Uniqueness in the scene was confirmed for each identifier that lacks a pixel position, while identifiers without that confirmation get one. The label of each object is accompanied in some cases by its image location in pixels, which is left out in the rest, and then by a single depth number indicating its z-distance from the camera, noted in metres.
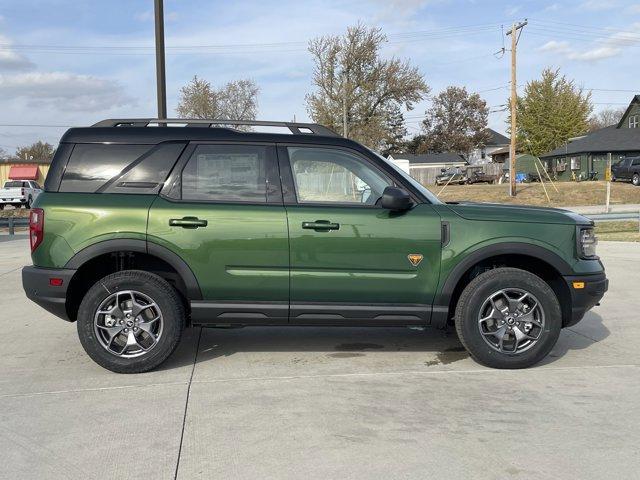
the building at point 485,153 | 91.64
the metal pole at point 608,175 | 22.59
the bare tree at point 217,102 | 48.94
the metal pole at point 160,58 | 9.96
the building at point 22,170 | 47.69
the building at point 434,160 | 73.25
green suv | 4.62
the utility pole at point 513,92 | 32.78
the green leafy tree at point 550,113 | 58.38
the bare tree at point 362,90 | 49.62
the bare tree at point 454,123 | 88.50
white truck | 31.31
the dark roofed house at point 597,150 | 47.81
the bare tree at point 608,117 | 111.55
